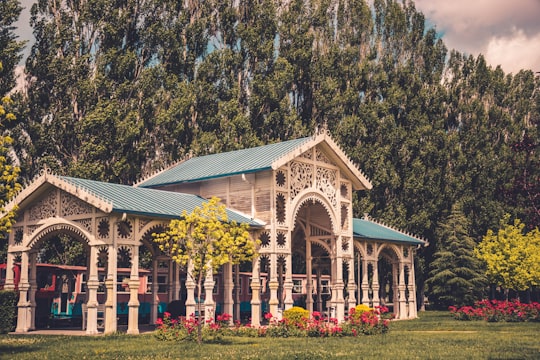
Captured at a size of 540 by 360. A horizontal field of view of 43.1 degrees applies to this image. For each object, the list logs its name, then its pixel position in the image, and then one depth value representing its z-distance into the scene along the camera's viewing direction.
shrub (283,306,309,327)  27.80
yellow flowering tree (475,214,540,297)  51.31
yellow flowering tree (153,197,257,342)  22.45
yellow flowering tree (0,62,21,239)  17.72
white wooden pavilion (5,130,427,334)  27.58
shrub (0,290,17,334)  28.77
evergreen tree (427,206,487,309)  50.78
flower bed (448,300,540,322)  37.03
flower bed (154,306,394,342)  26.77
